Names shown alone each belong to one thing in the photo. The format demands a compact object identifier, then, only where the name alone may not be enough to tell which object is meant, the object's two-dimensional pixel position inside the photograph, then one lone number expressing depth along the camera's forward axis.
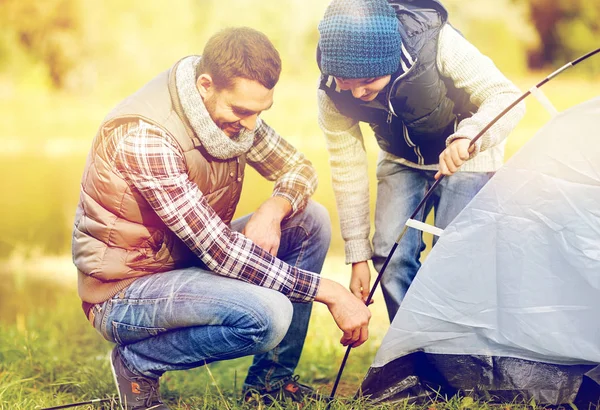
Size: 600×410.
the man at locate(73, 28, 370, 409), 4.87
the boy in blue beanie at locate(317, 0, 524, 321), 4.88
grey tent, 4.78
